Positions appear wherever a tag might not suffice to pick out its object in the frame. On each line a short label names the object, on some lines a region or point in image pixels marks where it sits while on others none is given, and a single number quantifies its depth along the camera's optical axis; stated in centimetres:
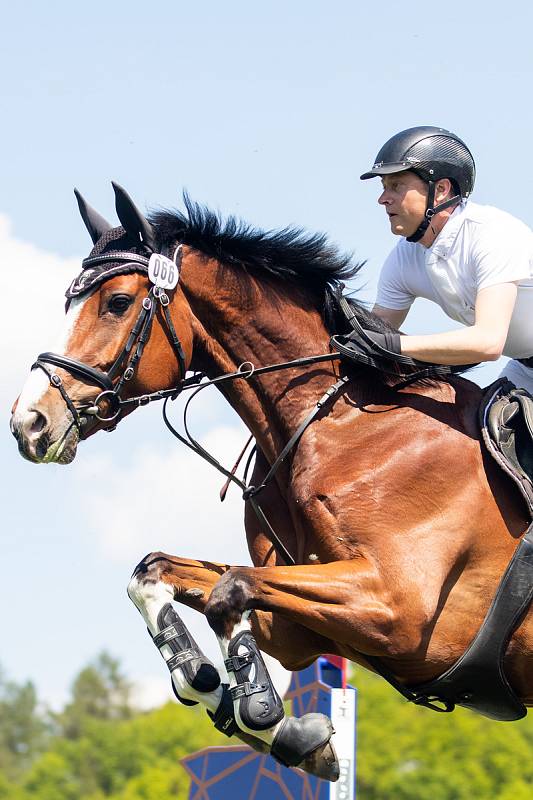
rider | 1057
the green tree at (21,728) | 16650
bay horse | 980
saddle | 1051
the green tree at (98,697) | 16100
